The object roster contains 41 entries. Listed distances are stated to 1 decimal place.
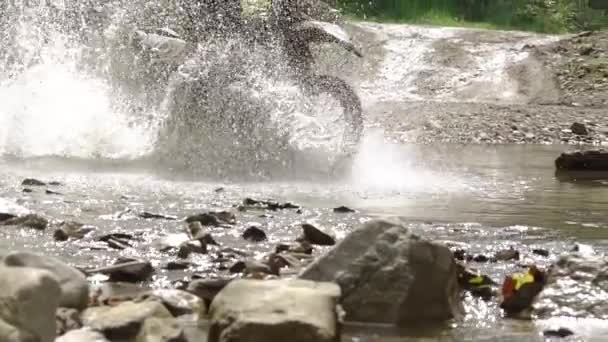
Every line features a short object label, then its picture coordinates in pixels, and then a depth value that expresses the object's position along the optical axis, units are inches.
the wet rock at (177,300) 357.7
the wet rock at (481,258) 475.5
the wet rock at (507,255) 478.9
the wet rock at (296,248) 466.6
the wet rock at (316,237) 497.7
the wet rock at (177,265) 432.1
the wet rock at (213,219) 550.6
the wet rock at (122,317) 323.6
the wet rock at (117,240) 478.3
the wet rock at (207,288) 369.4
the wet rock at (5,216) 530.9
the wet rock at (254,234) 516.9
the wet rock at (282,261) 420.5
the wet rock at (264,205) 630.5
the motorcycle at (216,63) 852.6
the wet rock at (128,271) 403.5
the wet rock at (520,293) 383.2
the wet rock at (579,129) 1528.1
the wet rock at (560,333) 351.3
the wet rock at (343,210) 633.0
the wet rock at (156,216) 576.8
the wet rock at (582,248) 498.7
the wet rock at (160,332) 310.5
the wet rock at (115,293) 357.7
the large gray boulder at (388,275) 361.4
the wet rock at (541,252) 495.5
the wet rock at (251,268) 412.5
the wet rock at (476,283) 402.9
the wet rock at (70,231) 493.9
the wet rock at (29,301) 275.7
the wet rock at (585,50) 2078.0
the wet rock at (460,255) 471.8
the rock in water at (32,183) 707.4
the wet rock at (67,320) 316.2
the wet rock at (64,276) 333.4
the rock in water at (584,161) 1013.8
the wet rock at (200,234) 482.6
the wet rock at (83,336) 299.4
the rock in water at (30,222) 518.6
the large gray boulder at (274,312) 308.7
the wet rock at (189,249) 456.1
